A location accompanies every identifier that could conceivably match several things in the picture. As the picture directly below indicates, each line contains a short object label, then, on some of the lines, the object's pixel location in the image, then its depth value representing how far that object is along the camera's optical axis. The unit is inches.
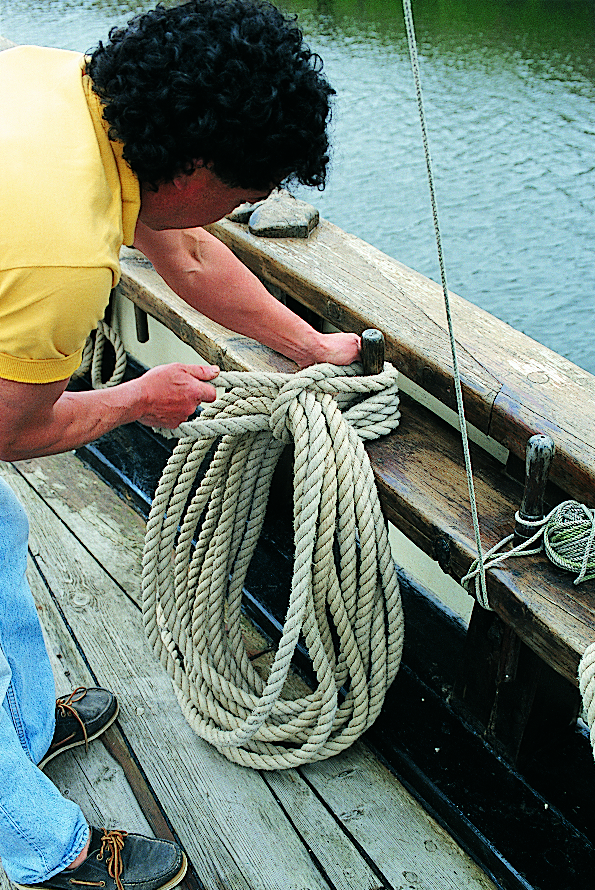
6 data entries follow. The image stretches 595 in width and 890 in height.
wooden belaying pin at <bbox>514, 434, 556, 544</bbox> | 51.0
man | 41.0
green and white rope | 51.8
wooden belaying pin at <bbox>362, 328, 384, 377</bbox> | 63.5
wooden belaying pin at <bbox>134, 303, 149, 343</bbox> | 106.7
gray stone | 85.4
